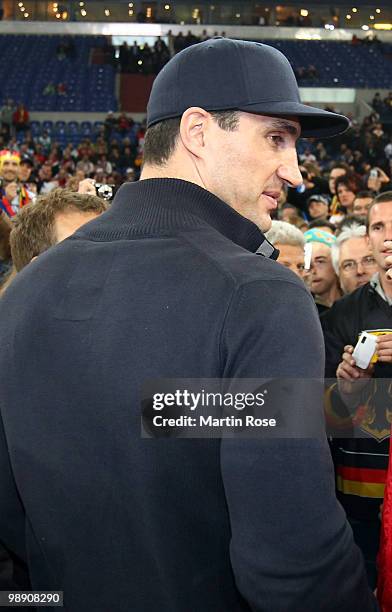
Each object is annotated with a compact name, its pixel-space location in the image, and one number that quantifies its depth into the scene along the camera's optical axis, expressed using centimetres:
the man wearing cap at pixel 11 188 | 510
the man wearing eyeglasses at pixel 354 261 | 273
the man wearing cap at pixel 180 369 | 84
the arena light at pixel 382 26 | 2631
